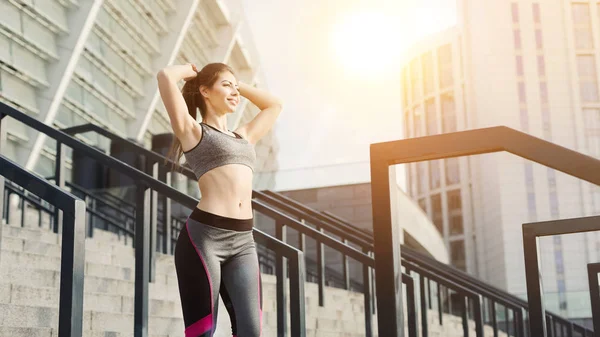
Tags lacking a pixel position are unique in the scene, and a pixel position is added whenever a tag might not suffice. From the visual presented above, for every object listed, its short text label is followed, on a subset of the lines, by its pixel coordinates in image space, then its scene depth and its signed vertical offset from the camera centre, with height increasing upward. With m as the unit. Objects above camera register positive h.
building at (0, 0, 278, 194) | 17.25 +7.68
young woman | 3.01 +0.60
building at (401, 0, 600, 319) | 64.94 +20.30
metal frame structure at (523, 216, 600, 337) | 2.41 +0.36
